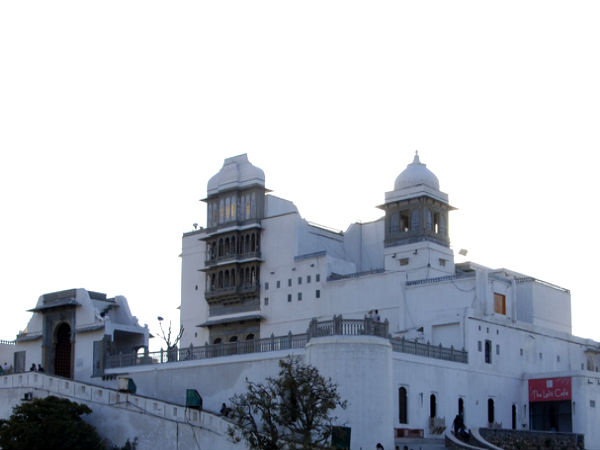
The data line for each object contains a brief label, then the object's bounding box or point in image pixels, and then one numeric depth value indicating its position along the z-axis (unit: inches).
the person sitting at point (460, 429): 1824.6
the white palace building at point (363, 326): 1754.4
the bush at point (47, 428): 1761.8
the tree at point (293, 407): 1277.1
